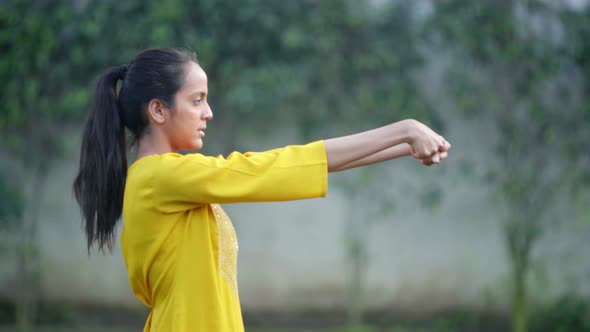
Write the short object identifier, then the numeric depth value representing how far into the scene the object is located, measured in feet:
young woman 12.94
